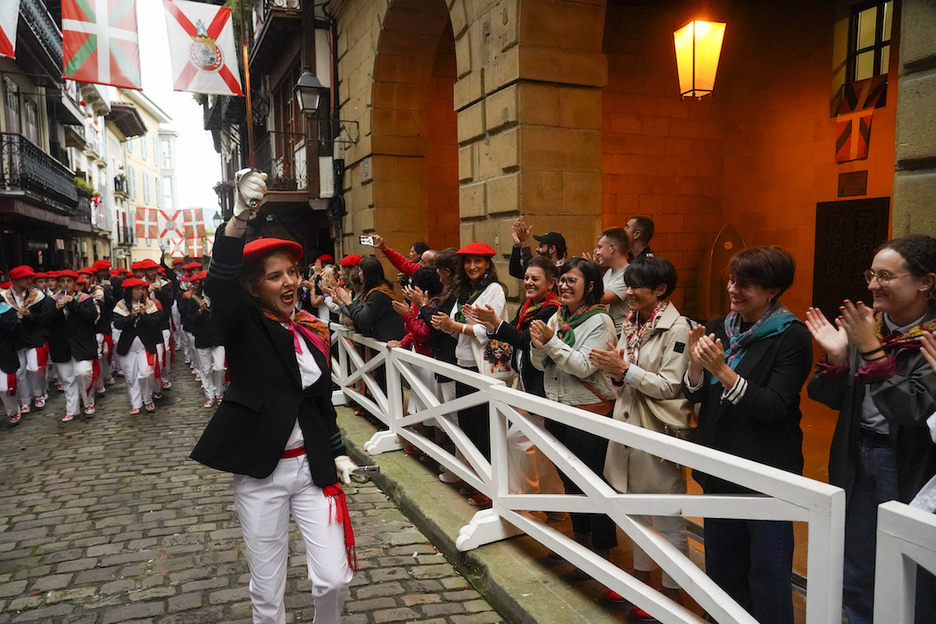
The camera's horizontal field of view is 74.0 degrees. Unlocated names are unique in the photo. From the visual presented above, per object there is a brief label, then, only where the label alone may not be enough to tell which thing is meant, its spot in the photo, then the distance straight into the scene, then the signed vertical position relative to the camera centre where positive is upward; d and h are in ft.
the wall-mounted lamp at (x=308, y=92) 36.96 +9.91
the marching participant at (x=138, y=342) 29.71 -3.95
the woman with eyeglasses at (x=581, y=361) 12.04 -2.08
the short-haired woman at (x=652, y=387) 10.41 -2.22
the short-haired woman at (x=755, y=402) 8.69 -2.15
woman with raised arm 9.07 -2.72
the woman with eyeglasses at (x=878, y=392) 7.48 -1.76
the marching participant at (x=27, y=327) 28.99 -3.12
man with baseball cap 17.88 +0.16
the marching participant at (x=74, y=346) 28.91 -3.95
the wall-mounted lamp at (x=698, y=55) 19.47 +6.30
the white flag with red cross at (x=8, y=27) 27.25 +10.35
